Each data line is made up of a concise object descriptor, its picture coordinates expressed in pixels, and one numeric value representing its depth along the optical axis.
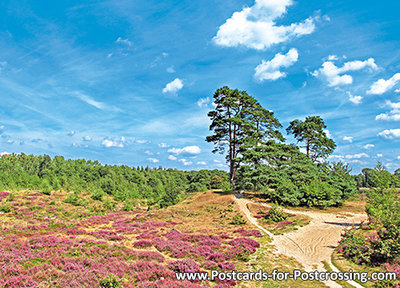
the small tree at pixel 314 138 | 47.69
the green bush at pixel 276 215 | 24.45
